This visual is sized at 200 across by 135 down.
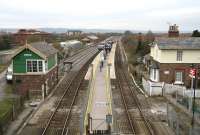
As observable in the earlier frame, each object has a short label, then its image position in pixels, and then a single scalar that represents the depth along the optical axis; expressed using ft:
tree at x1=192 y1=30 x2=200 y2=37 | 181.01
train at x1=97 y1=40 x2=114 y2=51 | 240.90
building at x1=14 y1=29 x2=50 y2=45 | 358.06
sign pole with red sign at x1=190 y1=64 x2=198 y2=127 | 85.08
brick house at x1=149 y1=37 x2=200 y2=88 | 118.11
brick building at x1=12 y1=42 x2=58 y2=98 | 108.17
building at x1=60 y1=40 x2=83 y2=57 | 244.55
